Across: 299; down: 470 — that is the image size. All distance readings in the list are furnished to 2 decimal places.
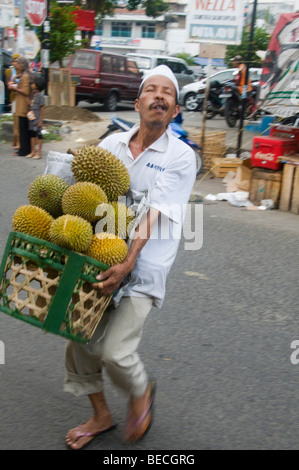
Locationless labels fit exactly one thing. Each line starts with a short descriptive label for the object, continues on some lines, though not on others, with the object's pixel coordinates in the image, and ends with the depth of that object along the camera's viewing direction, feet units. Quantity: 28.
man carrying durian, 8.17
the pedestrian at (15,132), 36.16
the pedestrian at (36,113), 32.71
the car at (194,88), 68.49
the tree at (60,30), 55.06
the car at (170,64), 79.30
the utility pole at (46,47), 48.52
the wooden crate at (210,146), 33.40
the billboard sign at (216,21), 30.81
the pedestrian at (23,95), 33.06
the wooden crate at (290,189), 24.95
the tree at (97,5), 100.99
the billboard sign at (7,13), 41.16
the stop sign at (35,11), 45.69
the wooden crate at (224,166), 31.78
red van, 60.70
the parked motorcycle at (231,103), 46.79
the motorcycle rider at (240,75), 44.79
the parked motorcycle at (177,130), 30.20
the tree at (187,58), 155.12
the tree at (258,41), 93.97
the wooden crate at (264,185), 25.76
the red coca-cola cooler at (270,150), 25.85
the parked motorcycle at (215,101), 57.72
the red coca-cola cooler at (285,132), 27.35
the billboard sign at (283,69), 25.88
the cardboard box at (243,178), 28.09
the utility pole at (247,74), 31.00
